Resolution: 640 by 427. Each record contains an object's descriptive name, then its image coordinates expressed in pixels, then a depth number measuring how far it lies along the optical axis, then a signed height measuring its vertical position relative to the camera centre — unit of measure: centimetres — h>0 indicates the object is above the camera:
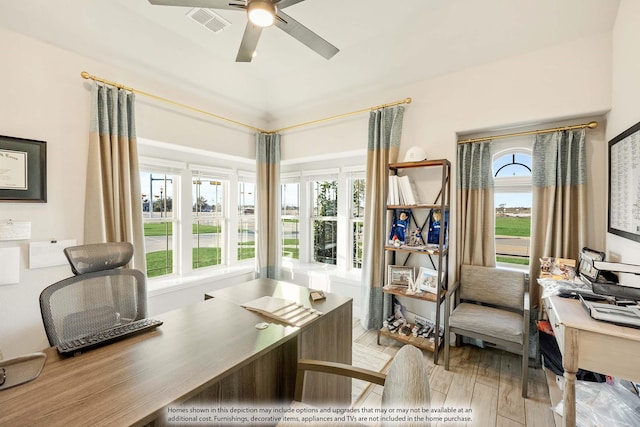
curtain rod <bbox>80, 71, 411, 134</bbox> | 226 +112
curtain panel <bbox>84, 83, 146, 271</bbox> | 224 +30
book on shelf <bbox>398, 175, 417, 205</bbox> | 266 +19
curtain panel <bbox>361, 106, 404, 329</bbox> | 282 +10
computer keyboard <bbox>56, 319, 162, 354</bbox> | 112 -59
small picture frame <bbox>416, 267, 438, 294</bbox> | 253 -68
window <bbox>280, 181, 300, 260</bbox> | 432 -16
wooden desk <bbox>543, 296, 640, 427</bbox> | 118 -64
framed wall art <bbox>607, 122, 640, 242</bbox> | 151 +16
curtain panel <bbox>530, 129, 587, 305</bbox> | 213 +12
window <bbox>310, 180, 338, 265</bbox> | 398 -16
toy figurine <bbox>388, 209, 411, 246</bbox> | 279 -19
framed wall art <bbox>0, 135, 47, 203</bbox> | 189 +29
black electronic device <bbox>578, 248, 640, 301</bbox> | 135 -42
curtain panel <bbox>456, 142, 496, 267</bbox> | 256 +3
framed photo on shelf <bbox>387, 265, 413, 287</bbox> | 272 -68
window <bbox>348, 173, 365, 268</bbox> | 370 -6
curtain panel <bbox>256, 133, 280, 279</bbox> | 376 +9
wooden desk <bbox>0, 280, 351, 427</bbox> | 81 -62
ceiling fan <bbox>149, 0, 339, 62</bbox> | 153 +120
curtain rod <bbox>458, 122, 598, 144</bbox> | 209 +68
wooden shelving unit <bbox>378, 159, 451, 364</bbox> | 237 -39
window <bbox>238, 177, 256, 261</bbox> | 413 -15
